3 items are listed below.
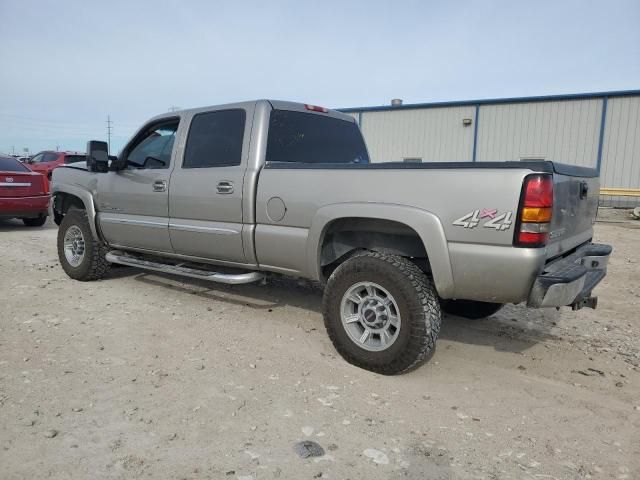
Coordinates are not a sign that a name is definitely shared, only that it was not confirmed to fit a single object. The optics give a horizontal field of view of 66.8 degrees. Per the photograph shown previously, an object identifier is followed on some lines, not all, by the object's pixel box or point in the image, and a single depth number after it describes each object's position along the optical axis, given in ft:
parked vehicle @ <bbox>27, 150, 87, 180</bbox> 56.80
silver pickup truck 9.53
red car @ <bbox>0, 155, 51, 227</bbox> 31.41
